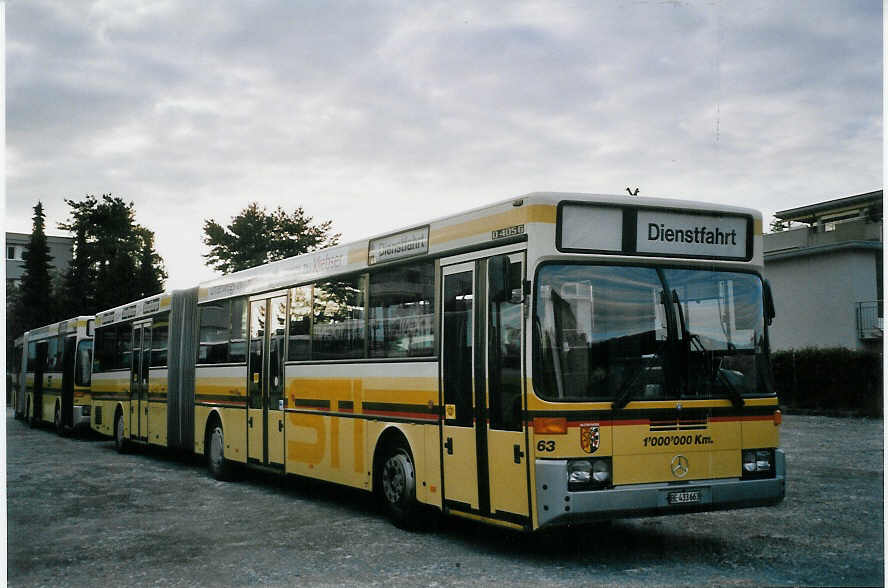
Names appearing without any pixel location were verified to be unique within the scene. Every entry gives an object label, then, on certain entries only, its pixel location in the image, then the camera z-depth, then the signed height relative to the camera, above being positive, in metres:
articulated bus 7.66 -0.15
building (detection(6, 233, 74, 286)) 39.58 +4.09
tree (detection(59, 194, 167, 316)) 41.56 +3.95
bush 24.47 -0.89
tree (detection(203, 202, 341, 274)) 60.53 +6.88
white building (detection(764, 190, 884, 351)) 26.69 +1.72
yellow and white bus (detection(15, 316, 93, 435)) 24.84 -0.71
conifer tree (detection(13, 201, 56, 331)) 37.91 +2.45
